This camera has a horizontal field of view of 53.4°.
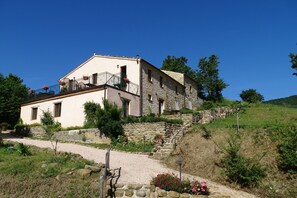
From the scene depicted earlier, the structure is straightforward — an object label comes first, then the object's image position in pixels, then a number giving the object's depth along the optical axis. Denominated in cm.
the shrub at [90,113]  2347
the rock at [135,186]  1024
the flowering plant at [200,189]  1004
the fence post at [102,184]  950
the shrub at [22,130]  2665
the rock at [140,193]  1008
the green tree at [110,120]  2103
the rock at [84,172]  1086
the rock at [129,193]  1007
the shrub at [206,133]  1576
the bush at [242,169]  1121
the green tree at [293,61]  2380
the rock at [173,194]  998
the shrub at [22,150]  1424
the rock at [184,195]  998
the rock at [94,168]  1123
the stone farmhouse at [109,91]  2522
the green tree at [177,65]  4797
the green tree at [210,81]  4653
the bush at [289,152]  1146
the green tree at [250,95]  5680
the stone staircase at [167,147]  1627
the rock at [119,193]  1008
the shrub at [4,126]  2825
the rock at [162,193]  1004
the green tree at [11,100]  2942
